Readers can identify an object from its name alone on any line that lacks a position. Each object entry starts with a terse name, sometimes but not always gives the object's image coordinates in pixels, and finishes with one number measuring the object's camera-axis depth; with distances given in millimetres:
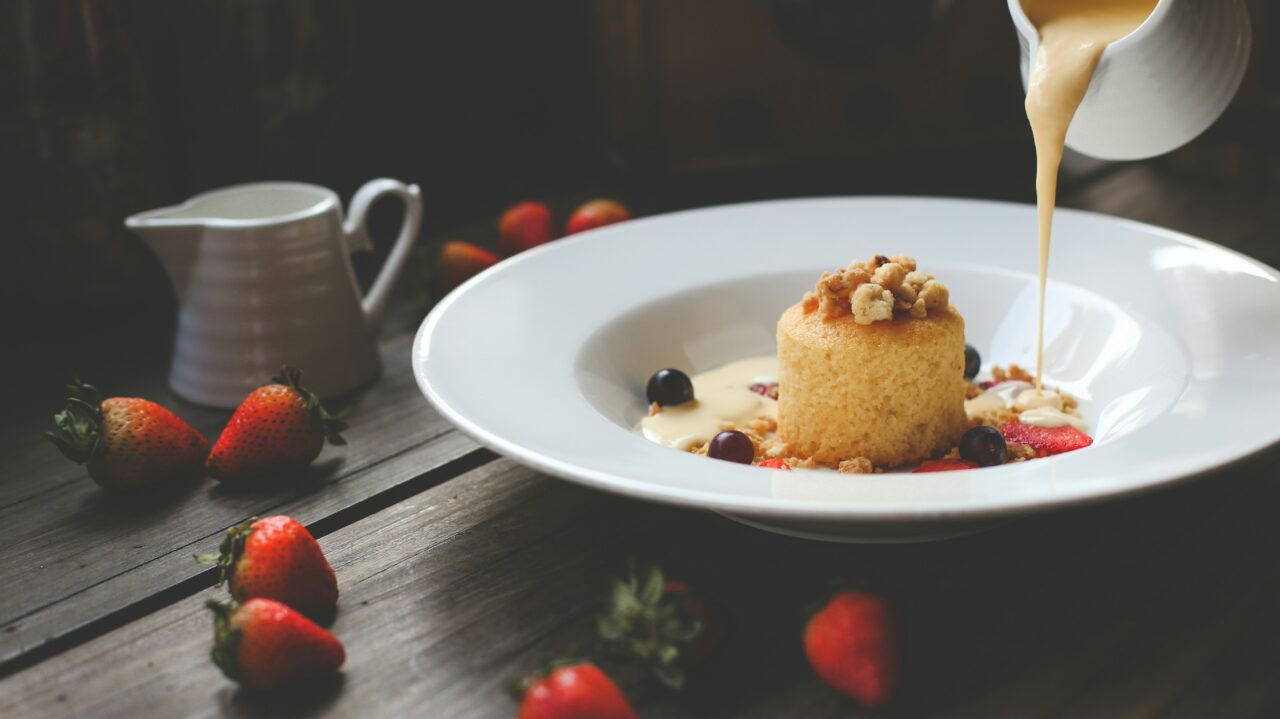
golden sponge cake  726
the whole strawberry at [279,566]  655
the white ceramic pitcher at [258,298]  785
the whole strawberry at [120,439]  730
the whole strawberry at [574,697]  604
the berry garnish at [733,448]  726
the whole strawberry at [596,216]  934
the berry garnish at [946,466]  722
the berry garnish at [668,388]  768
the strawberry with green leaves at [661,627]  625
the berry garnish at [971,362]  787
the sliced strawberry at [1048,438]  734
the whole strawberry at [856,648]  619
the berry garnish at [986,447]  721
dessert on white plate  638
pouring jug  706
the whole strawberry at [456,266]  898
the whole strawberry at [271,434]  734
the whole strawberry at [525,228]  942
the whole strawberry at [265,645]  629
